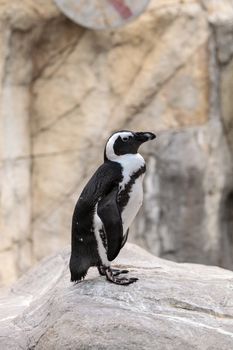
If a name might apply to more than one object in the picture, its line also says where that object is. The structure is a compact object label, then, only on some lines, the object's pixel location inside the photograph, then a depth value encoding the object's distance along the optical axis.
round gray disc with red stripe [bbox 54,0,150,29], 10.09
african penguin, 5.20
